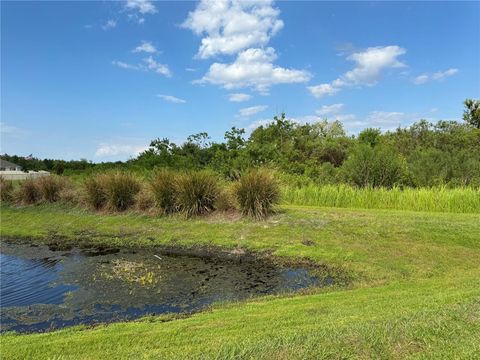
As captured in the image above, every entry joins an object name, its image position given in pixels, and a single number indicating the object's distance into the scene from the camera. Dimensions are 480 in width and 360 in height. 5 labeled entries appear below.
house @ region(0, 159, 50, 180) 56.62
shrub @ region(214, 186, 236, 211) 11.64
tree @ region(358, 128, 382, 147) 24.39
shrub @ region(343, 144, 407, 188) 16.70
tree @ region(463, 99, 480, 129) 26.47
